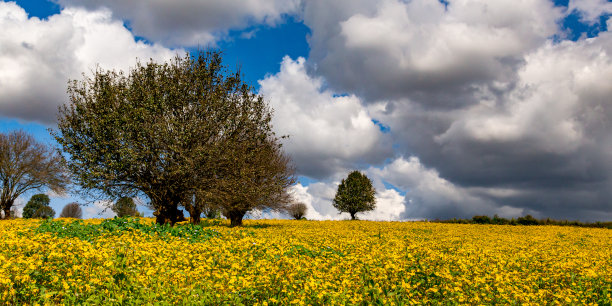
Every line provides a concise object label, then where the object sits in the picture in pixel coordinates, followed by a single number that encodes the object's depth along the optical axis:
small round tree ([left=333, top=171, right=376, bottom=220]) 63.38
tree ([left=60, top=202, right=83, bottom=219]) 74.12
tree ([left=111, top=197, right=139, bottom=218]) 57.34
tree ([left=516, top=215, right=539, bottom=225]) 45.72
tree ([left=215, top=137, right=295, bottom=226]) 24.03
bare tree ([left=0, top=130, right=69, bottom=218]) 44.81
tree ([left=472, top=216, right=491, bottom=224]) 46.91
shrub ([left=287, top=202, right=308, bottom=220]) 57.42
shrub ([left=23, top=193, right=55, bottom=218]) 60.12
